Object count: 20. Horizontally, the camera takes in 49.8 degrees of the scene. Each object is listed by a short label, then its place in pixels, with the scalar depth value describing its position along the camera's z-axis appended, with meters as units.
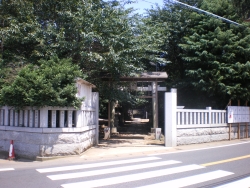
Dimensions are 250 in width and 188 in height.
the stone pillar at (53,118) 9.76
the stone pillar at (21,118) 10.24
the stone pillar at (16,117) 10.34
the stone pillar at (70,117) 10.07
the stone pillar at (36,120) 9.77
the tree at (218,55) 15.43
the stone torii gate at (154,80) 15.27
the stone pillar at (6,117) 10.67
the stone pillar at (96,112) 13.05
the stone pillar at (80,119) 10.30
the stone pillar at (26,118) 10.05
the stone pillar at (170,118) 12.36
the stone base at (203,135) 13.04
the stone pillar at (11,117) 10.50
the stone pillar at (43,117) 9.62
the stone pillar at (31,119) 9.89
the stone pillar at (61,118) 9.89
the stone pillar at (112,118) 17.36
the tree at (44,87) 9.07
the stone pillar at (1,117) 10.84
